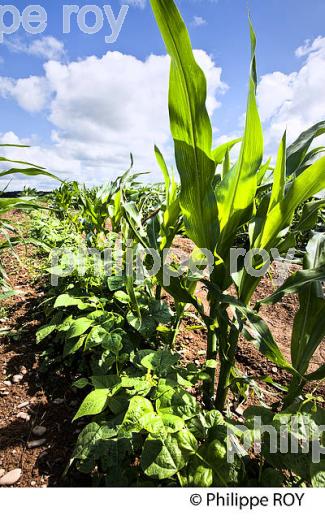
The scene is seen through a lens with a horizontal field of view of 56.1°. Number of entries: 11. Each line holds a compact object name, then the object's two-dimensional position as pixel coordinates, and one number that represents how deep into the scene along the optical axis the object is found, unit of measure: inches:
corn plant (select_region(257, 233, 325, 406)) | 29.8
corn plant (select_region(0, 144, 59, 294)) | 47.8
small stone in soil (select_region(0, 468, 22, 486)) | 31.8
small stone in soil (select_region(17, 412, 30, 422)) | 40.4
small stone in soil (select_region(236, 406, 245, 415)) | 41.3
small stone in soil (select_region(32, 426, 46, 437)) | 38.2
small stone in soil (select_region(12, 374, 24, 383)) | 46.9
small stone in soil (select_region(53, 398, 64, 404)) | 42.9
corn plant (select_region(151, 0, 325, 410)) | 25.8
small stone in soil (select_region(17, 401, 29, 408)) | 42.5
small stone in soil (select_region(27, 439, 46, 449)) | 36.5
